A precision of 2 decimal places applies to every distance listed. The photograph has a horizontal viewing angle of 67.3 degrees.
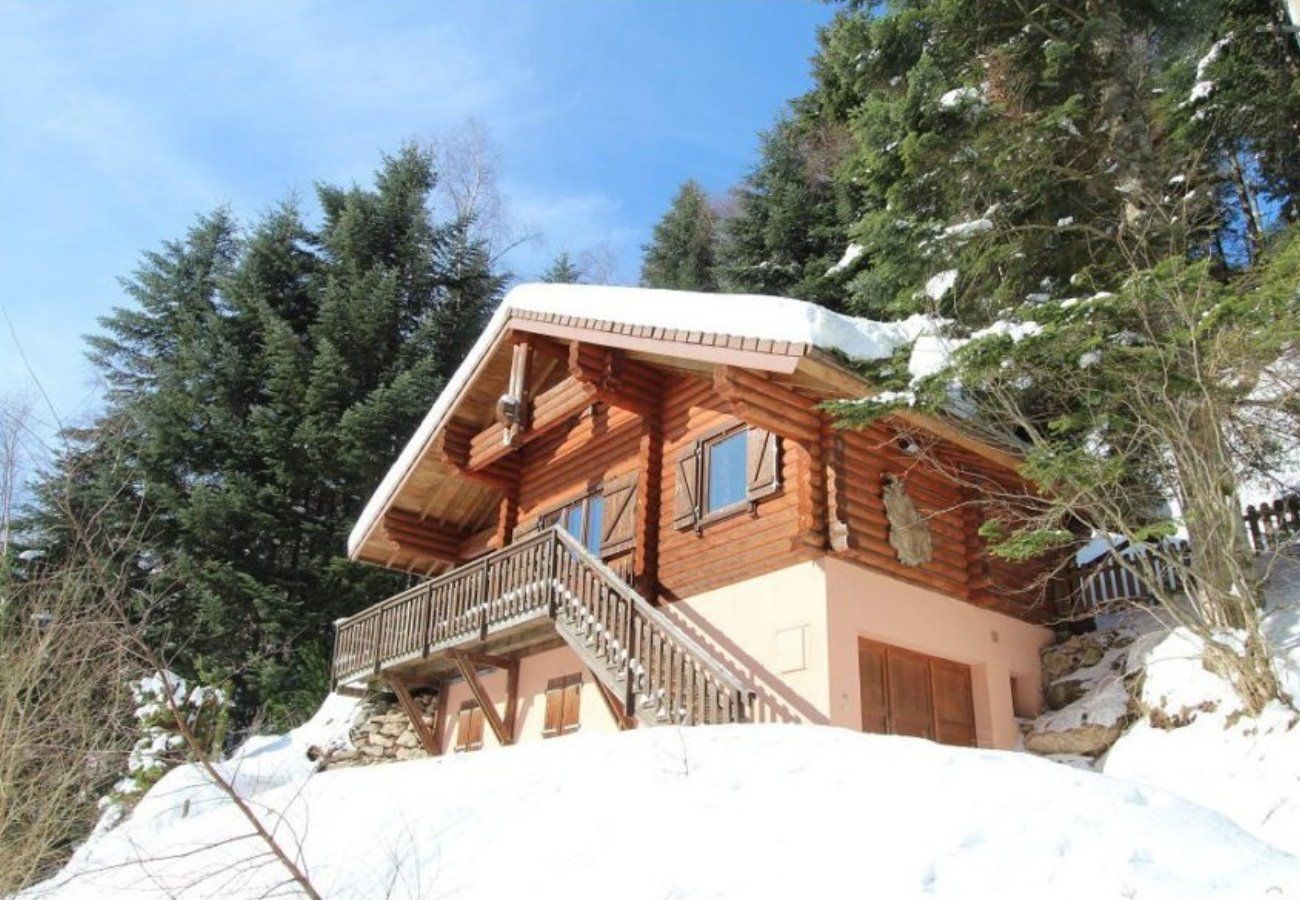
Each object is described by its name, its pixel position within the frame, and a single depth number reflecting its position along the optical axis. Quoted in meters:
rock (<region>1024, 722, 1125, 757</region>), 10.84
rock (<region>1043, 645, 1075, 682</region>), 12.90
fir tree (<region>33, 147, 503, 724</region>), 21.84
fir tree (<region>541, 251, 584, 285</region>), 33.19
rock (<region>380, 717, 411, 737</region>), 18.47
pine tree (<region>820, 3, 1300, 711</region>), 9.18
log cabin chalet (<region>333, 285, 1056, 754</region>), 10.55
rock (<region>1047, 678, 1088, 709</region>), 12.38
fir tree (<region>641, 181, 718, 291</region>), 34.09
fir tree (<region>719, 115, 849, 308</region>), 27.80
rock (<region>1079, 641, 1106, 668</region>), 12.70
